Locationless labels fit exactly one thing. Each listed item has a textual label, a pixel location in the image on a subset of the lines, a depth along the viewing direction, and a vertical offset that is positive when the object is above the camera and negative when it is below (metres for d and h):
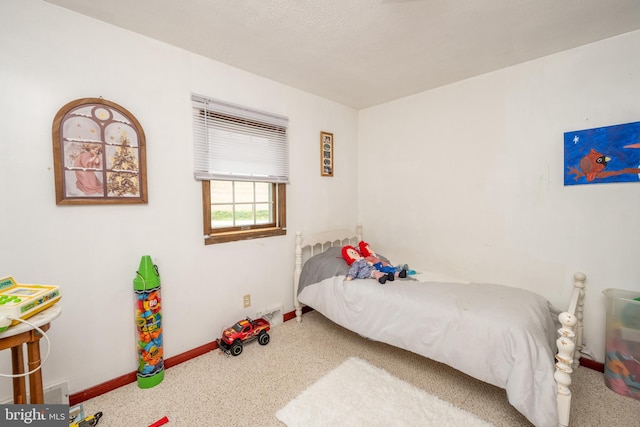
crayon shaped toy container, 1.95 -0.85
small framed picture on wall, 3.30 +0.64
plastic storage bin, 1.88 -1.05
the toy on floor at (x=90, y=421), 1.57 -1.29
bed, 1.46 -0.86
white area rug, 1.66 -1.35
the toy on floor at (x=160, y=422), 1.62 -1.33
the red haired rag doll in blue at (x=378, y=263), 2.57 -0.61
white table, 1.06 -0.59
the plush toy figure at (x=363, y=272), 2.43 -0.64
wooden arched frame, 1.73 +0.37
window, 2.36 +0.35
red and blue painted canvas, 1.99 +0.36
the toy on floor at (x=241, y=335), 2.36 -1.18
